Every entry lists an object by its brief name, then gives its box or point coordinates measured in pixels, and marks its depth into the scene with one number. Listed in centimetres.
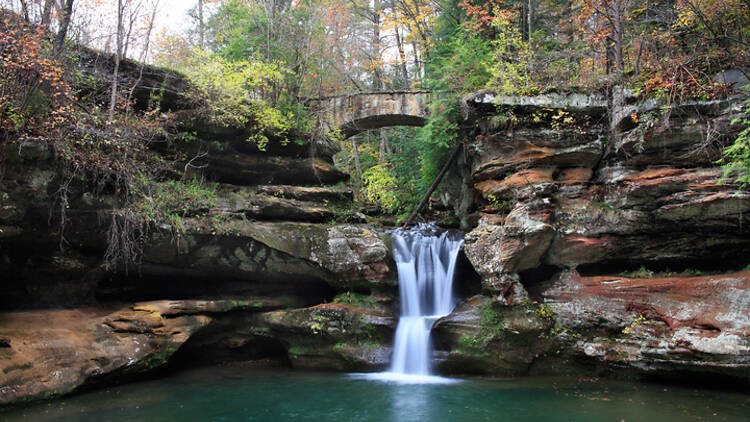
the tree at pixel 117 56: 997
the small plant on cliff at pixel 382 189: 1736
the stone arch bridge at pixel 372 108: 1503
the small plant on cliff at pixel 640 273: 988
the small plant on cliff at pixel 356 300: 1135
